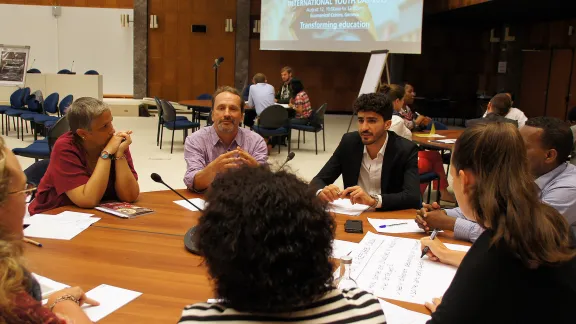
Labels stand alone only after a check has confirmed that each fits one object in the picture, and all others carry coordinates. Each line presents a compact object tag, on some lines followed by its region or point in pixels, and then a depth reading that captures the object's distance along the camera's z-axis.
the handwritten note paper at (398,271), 1.56
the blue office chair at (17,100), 9.09
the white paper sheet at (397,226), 2.18
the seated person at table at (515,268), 1.14
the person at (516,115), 6.07
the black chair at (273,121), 7.24
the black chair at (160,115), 8.16
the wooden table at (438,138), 4.48
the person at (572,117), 4.55
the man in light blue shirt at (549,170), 2.15
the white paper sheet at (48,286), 1.45
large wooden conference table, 1.45
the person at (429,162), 4.74
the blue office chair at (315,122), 7.77
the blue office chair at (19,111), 8.41
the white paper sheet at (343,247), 1.86
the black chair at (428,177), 4.56
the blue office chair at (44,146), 4.45
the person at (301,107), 7.98
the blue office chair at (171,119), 7.77
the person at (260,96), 8.13
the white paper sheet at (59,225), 1.98
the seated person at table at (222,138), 2.94
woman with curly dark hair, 0.87
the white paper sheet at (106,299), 1.39
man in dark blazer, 2.86
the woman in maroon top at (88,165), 2.38
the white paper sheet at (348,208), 2.46
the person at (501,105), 5.51
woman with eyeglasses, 0.93
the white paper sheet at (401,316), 1.38
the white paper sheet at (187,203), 2.45
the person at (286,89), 8.95
